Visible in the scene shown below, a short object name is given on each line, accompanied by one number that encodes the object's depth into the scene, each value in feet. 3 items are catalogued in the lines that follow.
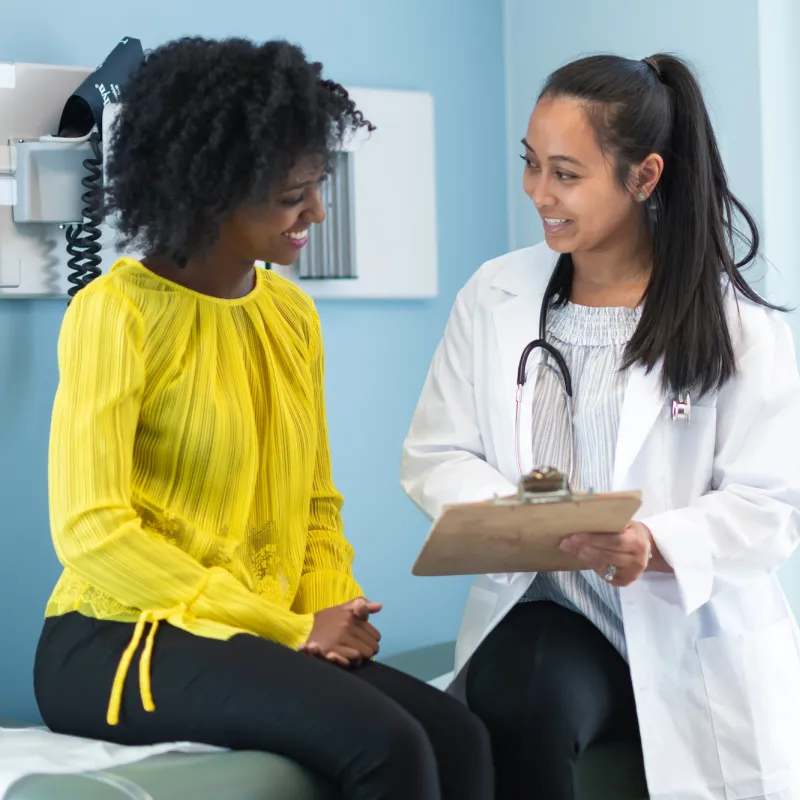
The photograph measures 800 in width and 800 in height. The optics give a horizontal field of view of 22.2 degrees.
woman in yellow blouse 6.94
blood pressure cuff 8.46
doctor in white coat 7.50
